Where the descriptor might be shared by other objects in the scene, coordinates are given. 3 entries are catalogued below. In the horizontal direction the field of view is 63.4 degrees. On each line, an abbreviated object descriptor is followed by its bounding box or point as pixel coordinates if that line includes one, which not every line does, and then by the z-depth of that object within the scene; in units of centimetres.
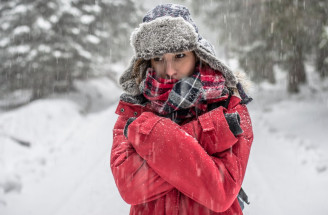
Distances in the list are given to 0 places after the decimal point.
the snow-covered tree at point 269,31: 759
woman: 138
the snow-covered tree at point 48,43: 1210
